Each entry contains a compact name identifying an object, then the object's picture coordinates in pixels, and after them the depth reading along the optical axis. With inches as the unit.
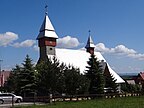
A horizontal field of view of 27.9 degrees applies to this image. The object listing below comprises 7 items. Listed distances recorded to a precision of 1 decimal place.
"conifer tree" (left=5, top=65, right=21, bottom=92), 1879.8
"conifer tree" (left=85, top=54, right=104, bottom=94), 1793.8
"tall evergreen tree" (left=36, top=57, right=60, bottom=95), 1557.6
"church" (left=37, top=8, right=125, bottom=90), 2246.6
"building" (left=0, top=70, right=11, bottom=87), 3128.4
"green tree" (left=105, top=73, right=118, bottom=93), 2057.1
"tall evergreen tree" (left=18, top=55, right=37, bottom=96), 1755.7
